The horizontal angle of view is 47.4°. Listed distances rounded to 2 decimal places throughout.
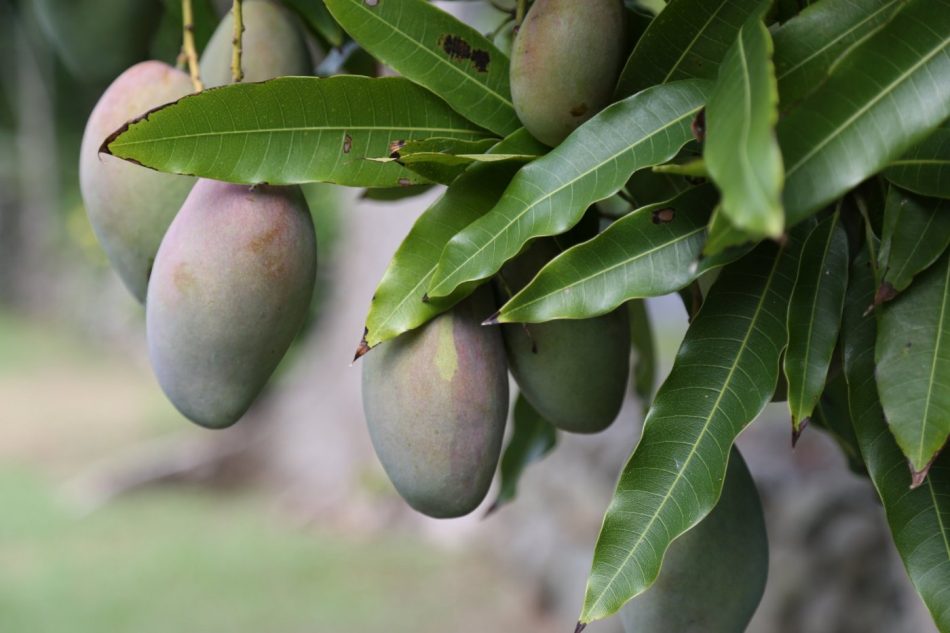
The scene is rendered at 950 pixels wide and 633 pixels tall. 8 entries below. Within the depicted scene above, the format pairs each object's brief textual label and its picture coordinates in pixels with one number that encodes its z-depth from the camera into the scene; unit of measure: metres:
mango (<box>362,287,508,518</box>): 0.55
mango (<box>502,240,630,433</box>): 0.58
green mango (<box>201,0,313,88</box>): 0.68
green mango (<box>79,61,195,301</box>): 0.63
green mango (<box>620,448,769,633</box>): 0.60
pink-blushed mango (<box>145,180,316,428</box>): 0.56
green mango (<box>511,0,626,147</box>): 0.53
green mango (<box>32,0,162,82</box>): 0.88
